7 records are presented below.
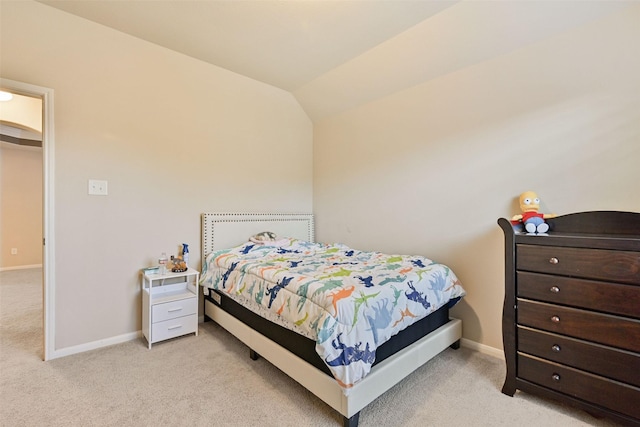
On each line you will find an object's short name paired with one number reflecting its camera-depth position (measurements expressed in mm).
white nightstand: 2406
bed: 1479
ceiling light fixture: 3591
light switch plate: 2387
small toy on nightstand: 2643
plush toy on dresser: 1854
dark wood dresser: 1431
